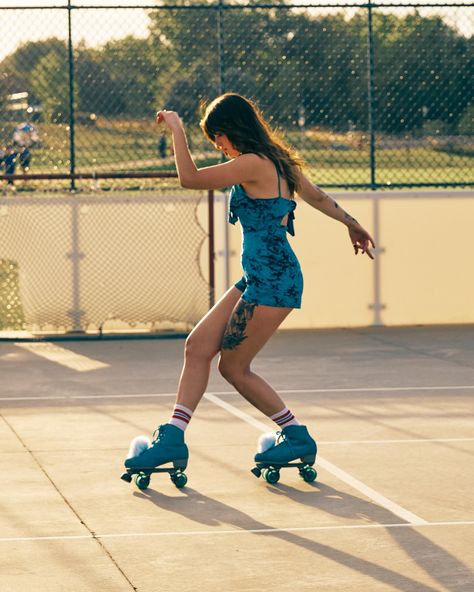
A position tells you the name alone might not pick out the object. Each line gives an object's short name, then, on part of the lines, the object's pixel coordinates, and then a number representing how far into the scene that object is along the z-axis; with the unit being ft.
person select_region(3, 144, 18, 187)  51.83
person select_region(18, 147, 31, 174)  53.52
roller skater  25.54
